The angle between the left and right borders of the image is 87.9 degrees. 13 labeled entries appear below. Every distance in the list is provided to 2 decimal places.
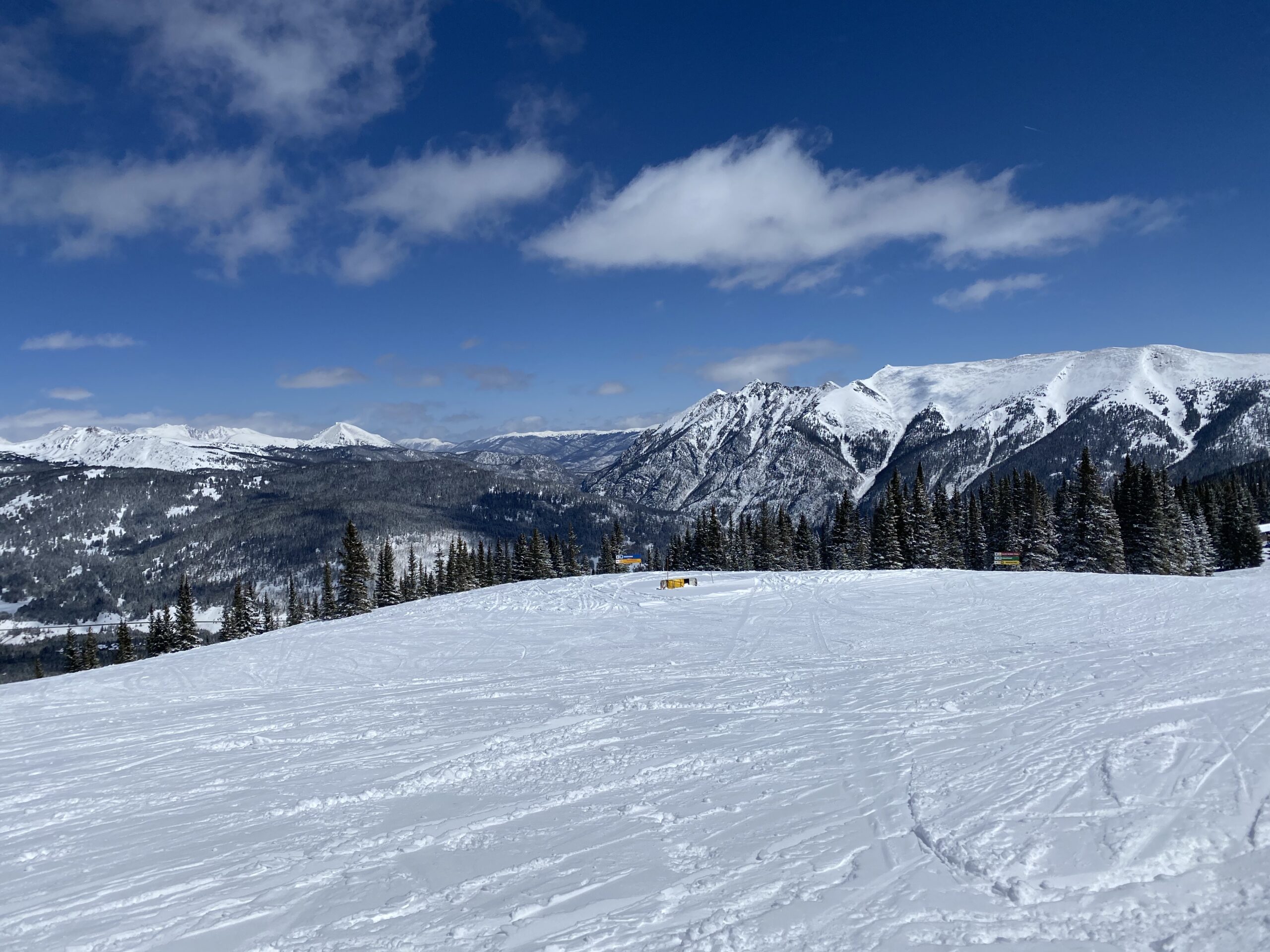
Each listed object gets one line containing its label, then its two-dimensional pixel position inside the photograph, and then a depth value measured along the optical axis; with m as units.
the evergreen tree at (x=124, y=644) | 48.66
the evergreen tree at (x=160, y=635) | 48.25
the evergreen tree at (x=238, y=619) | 49.47
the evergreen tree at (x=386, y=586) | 55.75
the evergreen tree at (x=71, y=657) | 50.56
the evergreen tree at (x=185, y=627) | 48.06
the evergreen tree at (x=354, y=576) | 50.06
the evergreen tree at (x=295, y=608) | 56.34
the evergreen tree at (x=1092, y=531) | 44.41
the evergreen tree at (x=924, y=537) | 51.47
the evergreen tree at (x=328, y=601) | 54.47
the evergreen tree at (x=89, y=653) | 47.84
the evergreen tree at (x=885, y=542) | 51.84
